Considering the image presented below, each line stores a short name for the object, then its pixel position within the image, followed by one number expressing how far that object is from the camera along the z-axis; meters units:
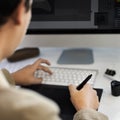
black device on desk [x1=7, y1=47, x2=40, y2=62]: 1.24
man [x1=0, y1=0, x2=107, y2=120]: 0.43
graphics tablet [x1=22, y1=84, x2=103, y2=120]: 0.85
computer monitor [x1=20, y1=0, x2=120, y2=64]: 1.08
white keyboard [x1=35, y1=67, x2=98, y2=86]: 1.02
